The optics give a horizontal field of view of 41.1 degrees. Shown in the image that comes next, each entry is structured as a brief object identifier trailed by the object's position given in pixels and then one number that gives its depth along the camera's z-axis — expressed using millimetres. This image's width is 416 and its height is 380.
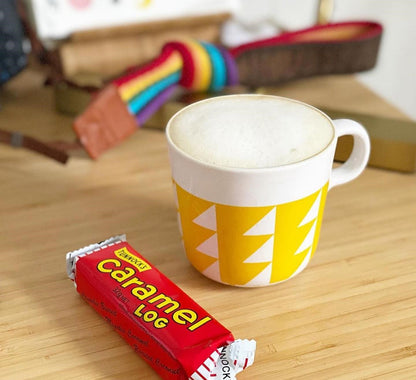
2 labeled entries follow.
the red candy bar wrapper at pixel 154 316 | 316
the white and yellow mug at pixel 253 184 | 342
